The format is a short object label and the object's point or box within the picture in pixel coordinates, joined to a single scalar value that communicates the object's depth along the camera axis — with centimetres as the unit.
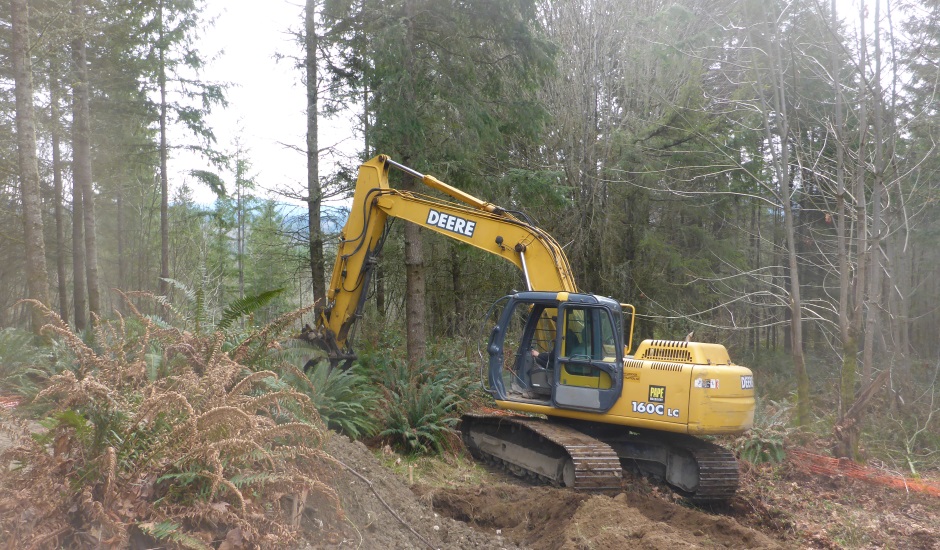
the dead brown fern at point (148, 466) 336
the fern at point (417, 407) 925
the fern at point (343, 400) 845
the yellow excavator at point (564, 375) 766
